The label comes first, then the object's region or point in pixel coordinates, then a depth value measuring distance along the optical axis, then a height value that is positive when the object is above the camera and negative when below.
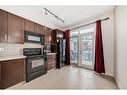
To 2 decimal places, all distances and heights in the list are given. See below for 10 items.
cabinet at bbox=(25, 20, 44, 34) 2.46 +0.87
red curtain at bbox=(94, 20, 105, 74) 2.79 -0.22
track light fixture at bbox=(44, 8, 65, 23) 2.44 +1.42
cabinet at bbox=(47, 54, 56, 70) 3.19 -0.69
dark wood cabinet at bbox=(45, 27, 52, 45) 3.34 +0.63
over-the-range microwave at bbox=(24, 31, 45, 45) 2.46 +0.43
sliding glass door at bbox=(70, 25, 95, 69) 3.48 +0.02
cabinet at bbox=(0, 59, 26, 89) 1.65 -0.70
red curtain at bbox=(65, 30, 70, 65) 4.23 +0.12
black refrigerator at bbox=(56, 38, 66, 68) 3.71 -0.28
